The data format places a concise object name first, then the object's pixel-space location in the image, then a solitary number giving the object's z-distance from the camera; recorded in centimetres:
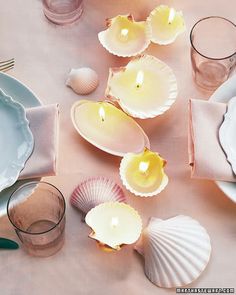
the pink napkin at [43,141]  85
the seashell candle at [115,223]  84
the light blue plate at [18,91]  92
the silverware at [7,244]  86
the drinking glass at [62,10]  104
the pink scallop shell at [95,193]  88
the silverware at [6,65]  100
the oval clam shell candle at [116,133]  92
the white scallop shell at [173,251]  83
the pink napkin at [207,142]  86
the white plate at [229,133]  88
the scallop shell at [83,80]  97
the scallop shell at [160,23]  101
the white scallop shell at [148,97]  93
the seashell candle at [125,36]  99
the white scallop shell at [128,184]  87
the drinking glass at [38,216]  83
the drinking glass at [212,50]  98
